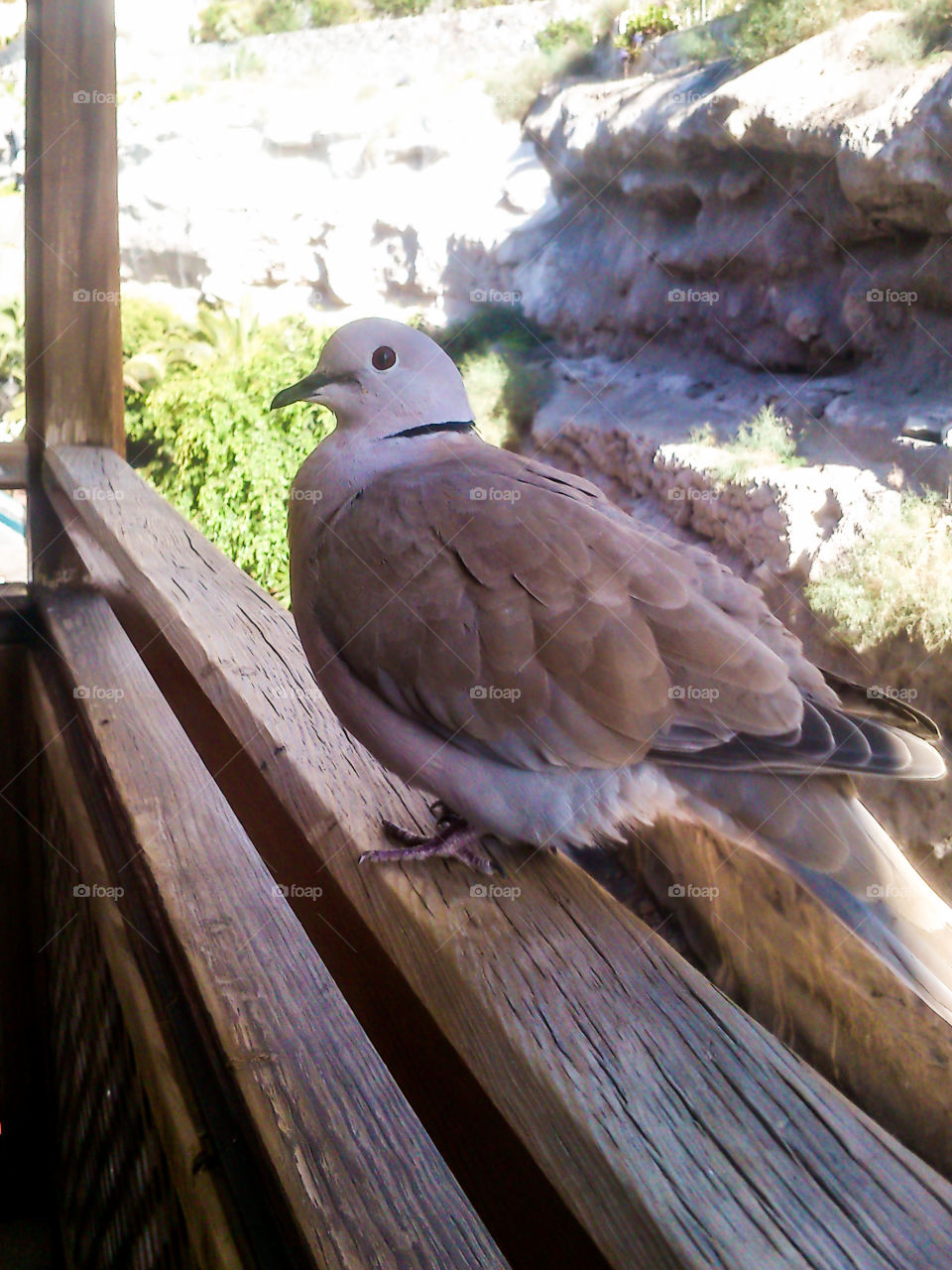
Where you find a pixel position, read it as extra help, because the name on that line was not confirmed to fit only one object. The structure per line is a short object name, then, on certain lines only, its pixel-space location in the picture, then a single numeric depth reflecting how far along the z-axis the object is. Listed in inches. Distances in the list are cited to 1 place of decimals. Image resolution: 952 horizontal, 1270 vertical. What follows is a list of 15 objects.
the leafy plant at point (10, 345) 175.5
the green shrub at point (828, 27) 220.5
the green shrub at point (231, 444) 145.0
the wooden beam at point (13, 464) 58.7
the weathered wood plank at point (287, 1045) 13.4
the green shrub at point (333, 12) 329.1
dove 23.1
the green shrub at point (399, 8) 293.0
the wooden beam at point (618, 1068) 11.6
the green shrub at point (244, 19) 345.7
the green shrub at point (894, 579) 169.0
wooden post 50.1
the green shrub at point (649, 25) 245.0
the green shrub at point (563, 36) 260.7
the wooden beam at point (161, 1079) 17.0
